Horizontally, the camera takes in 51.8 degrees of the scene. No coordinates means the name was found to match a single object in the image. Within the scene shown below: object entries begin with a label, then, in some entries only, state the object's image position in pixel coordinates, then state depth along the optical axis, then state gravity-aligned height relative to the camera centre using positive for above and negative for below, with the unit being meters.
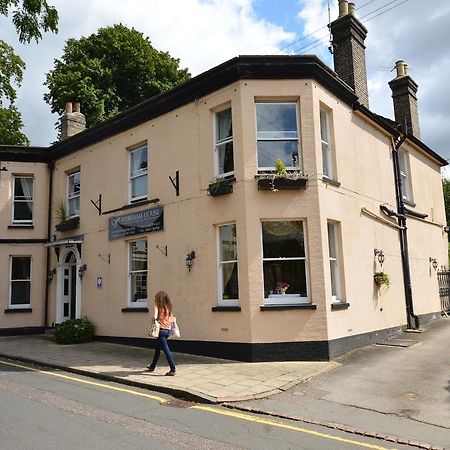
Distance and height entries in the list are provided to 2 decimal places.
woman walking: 9.30 -0.62
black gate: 17.64 -0.34
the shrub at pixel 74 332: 14.02 -1.22
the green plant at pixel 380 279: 12.84 +0.09
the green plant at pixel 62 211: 16.59 +2.89
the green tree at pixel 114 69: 27.14 +13.38
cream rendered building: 10.88 +1.78
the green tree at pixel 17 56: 8.09 +8.82
